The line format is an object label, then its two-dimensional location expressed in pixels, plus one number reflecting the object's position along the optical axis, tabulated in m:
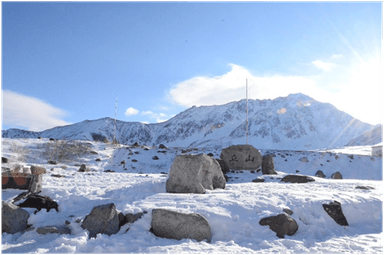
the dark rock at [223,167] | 14.76
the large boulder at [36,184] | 7.32
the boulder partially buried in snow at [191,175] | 8.40
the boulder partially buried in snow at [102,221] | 5.48
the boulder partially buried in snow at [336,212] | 6.38
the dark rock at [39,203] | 6.53
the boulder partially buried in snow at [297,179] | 11.99
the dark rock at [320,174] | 18.30
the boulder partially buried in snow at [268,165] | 15.35
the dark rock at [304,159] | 24.49
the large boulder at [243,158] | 16.20
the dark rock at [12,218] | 5.54
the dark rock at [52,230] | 5.39
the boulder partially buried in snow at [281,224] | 5.48
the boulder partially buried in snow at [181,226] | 5.33
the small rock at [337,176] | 16.60
